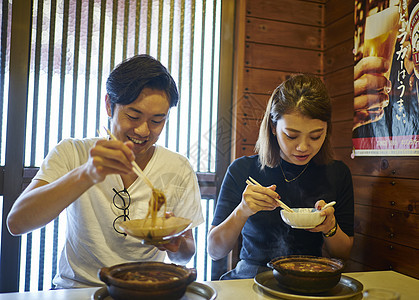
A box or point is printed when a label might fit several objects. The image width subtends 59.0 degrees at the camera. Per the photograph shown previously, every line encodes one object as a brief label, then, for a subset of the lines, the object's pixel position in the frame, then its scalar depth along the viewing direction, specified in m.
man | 1.55
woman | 1.81
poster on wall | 1.89
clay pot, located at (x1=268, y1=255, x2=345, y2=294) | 1.26
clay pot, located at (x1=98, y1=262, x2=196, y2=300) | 1.01
